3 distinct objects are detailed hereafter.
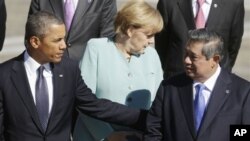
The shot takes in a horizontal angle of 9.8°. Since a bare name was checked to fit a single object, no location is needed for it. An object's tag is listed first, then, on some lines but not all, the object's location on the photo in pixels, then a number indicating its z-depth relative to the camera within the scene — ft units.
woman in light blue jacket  35.26
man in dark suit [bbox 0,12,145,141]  32.34
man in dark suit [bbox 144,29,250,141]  31.87
